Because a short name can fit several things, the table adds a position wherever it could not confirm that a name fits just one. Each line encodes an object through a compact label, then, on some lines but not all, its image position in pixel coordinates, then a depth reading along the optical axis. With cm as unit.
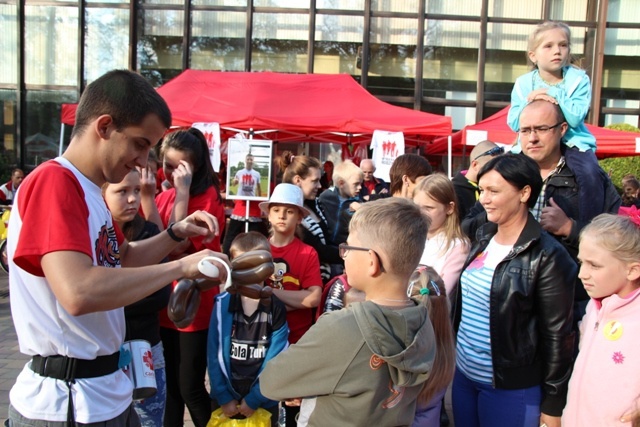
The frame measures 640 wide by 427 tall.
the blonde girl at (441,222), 325
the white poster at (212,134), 744
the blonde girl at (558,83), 289
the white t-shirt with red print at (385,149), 750
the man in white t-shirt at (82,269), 154
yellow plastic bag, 311
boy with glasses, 175
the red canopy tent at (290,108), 798
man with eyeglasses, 280
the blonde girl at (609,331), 230
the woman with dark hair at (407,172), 452
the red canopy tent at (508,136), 891
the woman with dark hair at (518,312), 251
